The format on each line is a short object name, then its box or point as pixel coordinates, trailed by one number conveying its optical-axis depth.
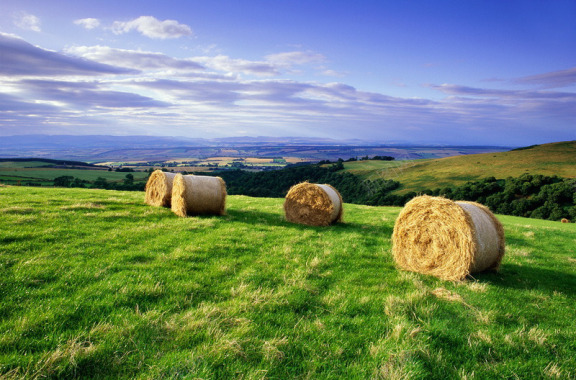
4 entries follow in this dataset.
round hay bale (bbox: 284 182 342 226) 14.89
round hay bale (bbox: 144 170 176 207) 16.05
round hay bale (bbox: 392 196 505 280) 8.18
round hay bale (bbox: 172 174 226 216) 14.12
